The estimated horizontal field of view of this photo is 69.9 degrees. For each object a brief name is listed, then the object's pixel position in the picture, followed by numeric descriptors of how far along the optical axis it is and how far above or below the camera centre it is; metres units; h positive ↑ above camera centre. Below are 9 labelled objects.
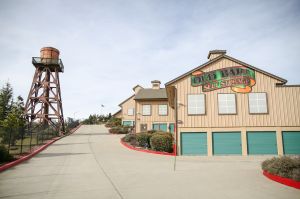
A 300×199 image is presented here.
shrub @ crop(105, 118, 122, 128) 53.36 +0.41
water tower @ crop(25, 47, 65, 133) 37.16 +6.01
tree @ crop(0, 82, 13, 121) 32.55 +3.98
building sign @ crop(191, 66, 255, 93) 20.39 +4.36
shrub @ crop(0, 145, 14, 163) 13.68 -2.06
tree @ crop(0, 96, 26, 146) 21.02 -0.33
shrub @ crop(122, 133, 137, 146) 25.61 -1.74
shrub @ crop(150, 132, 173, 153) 19.61 -1.69
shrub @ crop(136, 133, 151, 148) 21.88 -1.60
